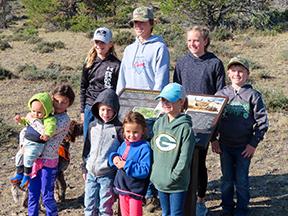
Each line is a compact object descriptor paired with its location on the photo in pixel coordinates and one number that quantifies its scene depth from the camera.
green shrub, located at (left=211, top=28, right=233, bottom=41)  19.12
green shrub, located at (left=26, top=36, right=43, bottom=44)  20.62
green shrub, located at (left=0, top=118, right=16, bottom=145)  8.23
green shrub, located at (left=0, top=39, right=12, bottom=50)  19.14
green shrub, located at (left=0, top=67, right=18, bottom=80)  13.41
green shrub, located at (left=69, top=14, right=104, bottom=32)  25.84
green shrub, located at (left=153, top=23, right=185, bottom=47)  18.75
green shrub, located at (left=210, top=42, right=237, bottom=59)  15.71
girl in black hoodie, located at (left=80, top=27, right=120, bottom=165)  5.21
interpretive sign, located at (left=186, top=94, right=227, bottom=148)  4.23
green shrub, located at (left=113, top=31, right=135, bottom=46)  19.61
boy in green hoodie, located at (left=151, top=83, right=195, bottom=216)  3.96
